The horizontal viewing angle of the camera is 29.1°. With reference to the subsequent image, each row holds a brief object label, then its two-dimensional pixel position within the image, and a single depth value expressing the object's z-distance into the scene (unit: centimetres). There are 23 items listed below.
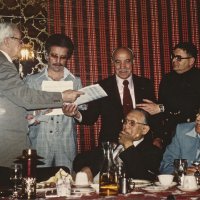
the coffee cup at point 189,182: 198
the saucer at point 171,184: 214
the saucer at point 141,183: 213
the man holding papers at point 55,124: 340
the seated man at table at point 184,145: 287
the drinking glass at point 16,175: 198
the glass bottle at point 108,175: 194
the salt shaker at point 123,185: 193
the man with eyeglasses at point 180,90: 359
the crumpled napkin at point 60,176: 213
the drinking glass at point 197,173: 222
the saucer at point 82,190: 197
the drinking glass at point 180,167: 219
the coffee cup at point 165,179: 213
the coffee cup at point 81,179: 216
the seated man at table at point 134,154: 266
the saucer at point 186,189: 196
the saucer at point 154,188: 200
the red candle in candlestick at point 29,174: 186
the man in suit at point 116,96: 350
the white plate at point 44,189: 208
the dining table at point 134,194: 182
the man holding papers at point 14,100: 269
